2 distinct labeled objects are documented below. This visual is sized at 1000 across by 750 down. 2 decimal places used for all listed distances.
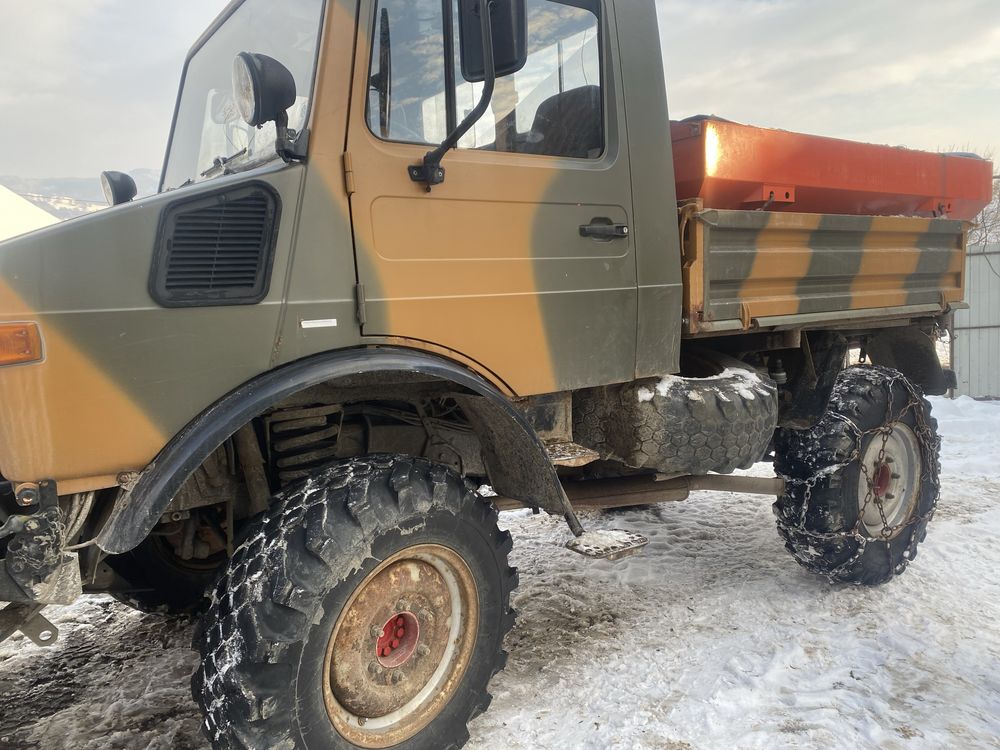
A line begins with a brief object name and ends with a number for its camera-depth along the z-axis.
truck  1.84
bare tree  12.61
